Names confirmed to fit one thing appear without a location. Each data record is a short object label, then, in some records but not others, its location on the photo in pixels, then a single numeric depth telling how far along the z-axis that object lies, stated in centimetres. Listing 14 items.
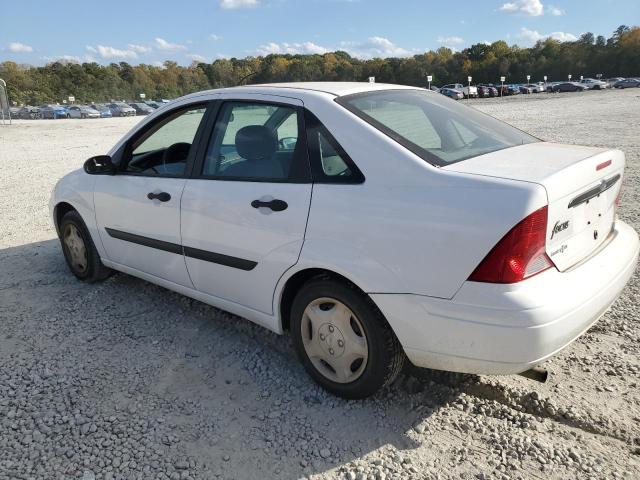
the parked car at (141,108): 6348
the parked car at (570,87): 6525
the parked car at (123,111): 5850
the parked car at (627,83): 6300
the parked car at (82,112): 5450
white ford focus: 219
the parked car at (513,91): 7000
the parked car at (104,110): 5682
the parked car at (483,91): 6619
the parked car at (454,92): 5990
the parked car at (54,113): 5538
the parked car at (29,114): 5689
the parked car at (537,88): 6919
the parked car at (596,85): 6681
